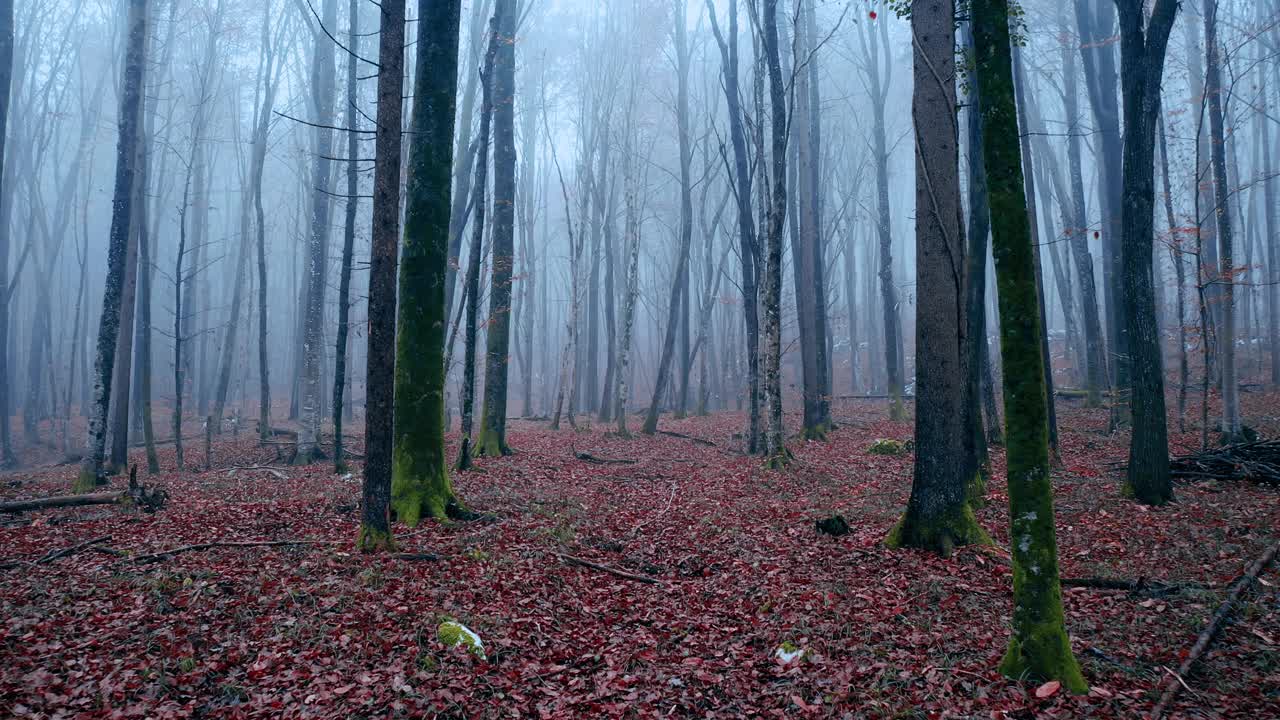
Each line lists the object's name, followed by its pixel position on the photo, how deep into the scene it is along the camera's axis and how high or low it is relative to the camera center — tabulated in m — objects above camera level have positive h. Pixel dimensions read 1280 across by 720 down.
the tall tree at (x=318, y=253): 15.51 +4.00
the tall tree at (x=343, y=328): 12.56 +1.39
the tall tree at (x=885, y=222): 19.89 +5.95
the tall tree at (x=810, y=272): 17.42 +3.74
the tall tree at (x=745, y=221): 15.25 +4.32
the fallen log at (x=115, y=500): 8.57 -1.42
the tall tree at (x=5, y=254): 13.12 +4.83
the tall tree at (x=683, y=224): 20.55 +5.91
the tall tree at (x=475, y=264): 12.28 +2.62
